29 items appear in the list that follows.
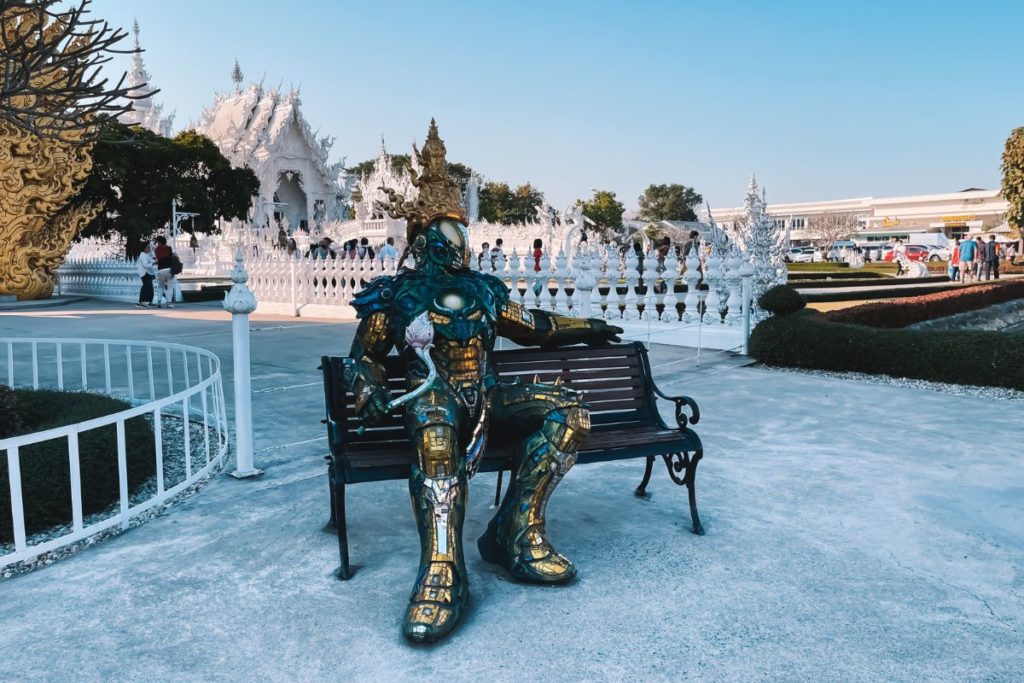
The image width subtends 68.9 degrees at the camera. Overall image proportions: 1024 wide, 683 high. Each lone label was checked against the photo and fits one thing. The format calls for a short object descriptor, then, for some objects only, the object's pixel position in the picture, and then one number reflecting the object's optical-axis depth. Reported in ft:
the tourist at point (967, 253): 79.36
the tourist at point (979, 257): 81.97
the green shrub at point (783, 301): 31.63
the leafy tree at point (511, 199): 205.05
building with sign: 252.21
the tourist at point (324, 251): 56.13
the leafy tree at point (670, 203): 245.86
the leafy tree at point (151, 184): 75.10
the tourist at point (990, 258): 78.48
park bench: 11.23
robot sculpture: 10.22
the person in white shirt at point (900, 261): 108.58
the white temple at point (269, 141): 127.95
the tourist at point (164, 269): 62.39
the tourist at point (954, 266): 86.48
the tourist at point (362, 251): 55.24
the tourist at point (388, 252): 54.94
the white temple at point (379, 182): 111.24
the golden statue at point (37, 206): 59.36
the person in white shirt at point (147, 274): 62.49
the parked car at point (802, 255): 161.65
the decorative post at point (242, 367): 15.24
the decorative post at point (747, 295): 31.19
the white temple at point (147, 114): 132.98
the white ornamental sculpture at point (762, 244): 43.55
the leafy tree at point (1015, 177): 117.91
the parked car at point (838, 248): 166.40
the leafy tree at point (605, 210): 193.57
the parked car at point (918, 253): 136.34
